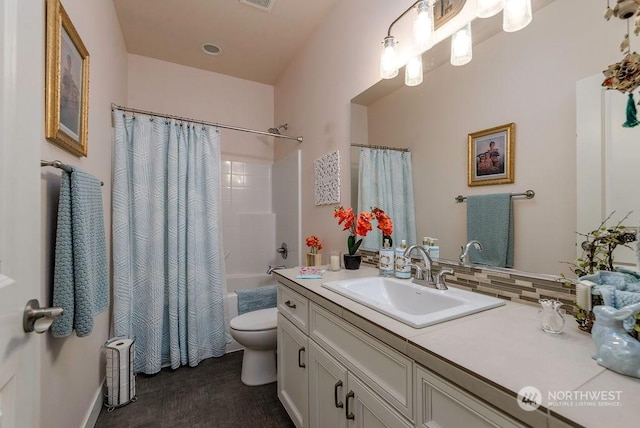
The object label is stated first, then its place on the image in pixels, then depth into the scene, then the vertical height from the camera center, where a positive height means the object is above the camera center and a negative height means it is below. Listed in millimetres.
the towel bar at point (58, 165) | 949 +182
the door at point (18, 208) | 524 +17
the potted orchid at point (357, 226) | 1509 -60
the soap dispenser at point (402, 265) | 1330 -242
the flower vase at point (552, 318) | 725 -274
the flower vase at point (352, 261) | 1632 -272
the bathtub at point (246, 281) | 2965 -721
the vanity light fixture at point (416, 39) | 1235 +840
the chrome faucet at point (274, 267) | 2972 -573
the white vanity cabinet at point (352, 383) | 620 -504
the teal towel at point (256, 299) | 2270 -698
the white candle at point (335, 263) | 1612 -281
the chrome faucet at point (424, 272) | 1194 -253
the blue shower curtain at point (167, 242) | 1987 -200
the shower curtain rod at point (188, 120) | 2012 +776
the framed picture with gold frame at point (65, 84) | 1010 +550
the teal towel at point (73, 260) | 1004 -168
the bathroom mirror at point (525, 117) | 876 +382
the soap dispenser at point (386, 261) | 1408 -239
